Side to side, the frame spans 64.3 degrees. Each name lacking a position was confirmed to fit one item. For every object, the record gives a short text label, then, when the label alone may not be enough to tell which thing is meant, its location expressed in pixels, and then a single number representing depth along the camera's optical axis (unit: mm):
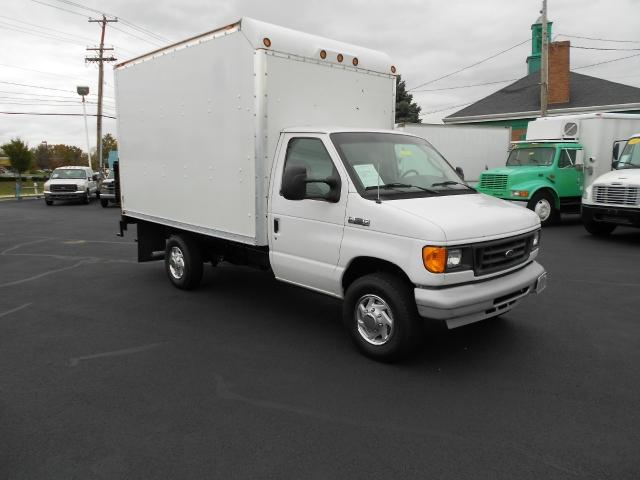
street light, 41125
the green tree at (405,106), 41750
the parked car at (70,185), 24734
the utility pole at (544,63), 20531
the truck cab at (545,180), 14352
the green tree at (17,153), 53562
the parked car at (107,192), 22500
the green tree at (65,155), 101375
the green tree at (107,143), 82562
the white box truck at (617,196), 11031
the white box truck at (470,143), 18984
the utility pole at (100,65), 37694
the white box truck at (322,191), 4355
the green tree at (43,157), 99631
